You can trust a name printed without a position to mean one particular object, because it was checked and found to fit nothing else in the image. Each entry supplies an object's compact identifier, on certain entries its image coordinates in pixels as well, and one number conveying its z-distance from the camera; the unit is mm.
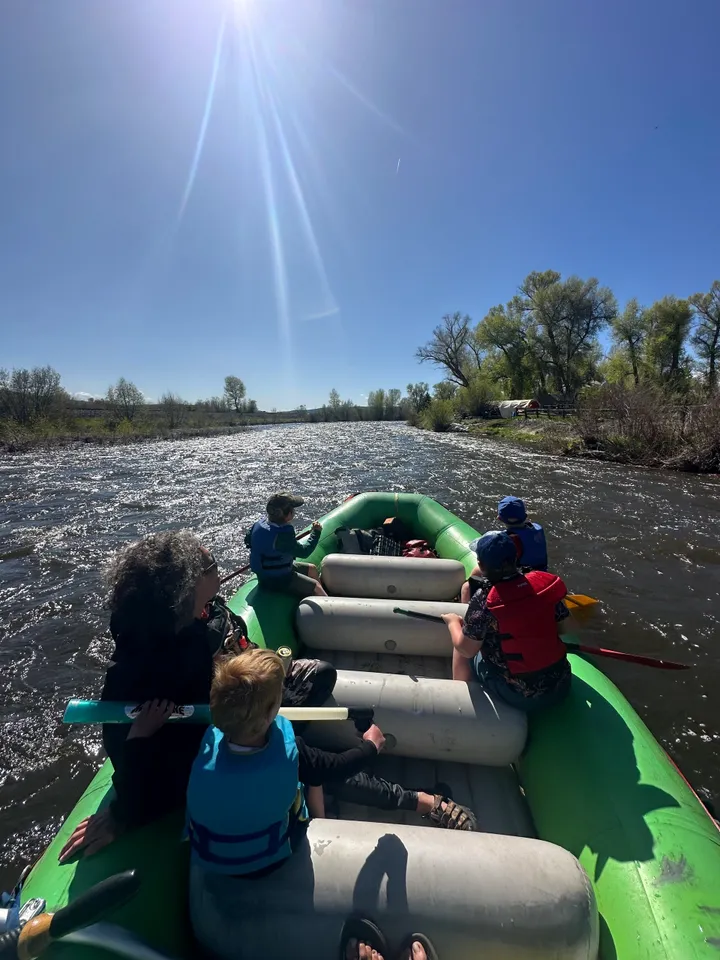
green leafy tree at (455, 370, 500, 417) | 35938
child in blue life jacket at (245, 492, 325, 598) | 3721
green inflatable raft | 1432
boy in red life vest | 2314
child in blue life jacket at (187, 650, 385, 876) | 1338
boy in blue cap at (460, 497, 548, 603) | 3506
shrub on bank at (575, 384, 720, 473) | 12430
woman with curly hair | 1578
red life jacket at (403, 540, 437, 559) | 5391
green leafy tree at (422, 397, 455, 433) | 34250
